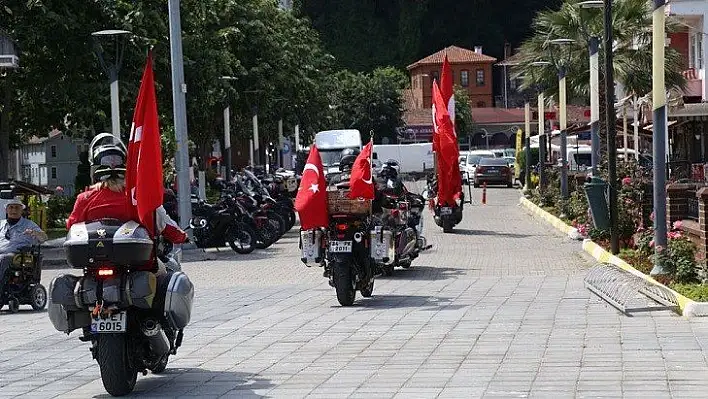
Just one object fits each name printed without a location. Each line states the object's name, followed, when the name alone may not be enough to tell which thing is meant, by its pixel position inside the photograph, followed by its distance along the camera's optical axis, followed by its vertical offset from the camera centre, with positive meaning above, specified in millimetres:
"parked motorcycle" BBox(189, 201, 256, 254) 29438 -1492
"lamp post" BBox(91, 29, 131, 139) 31312 +2456
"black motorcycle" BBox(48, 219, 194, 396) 10008 -984
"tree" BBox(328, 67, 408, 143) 105812 +3887
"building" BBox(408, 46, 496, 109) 124875 +7298
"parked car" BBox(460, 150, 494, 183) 72938 -513
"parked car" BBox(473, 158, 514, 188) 69188 -1027
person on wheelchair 18422 -901
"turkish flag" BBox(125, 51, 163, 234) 10227 +1
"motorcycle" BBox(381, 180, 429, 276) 20234 -1053
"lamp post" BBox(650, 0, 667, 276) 18750 +269
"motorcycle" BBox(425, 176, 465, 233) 33531 -1438
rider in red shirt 10500 -262
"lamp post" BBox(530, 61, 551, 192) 49947 +523
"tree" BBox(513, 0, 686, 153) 44031 +3373
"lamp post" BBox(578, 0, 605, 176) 30534 +1063
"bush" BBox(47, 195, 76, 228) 42125 -1320
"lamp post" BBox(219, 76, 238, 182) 49038 +1073
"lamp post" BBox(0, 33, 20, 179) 37625 +1225
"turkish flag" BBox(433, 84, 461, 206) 29625 +347
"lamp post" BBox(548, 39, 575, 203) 40938 +1078
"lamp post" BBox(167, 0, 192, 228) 30500 +1007
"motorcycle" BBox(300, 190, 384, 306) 16750 -1109
